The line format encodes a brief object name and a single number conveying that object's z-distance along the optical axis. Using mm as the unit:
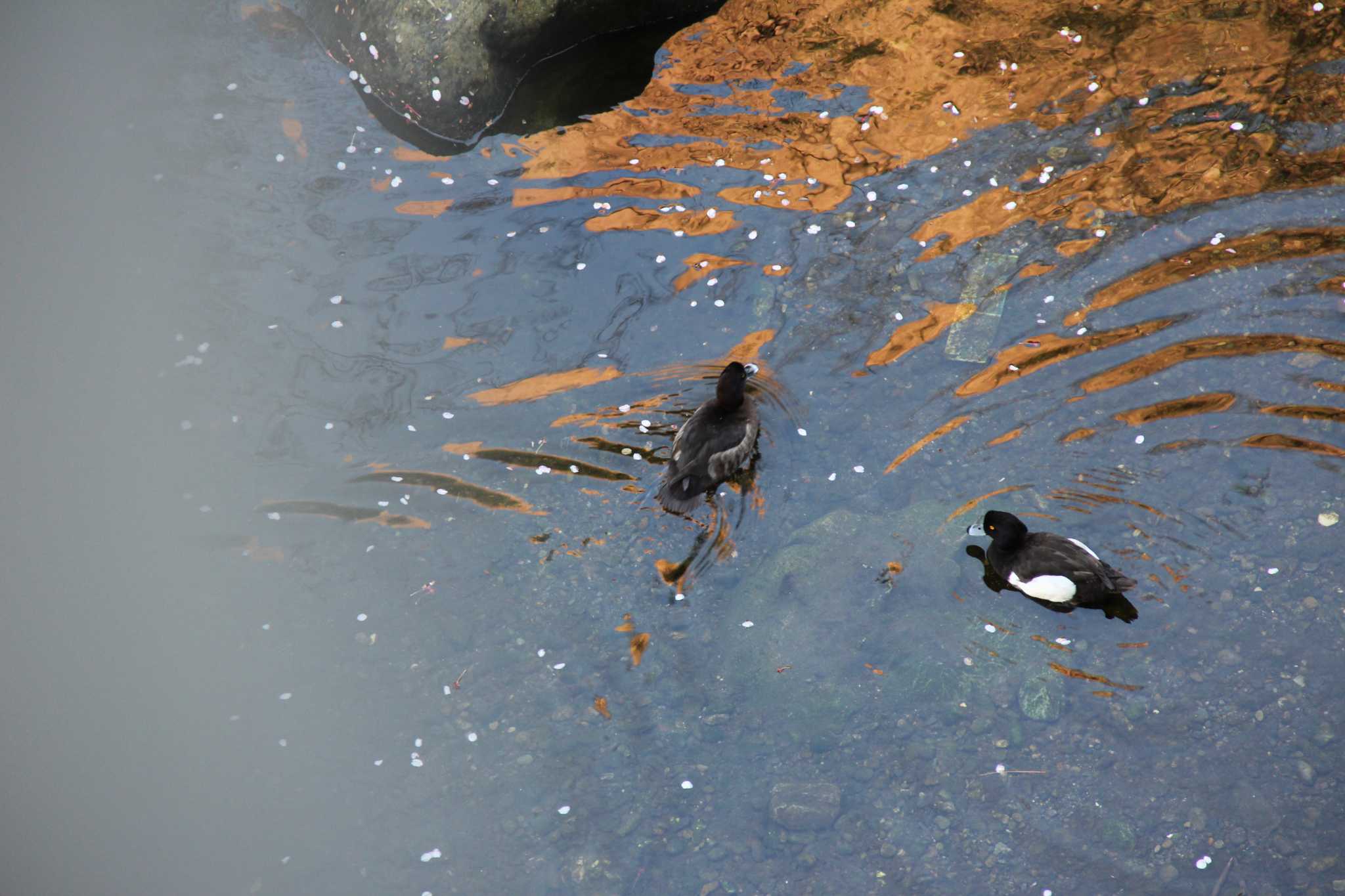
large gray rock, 19750
